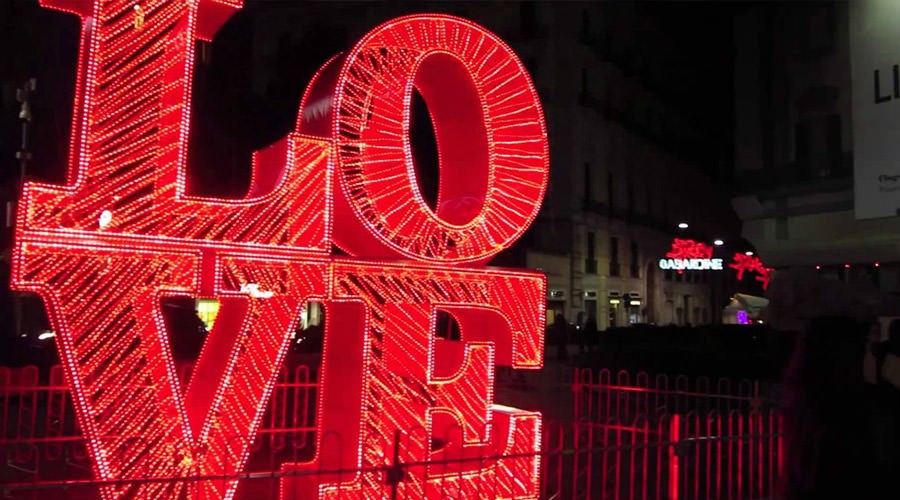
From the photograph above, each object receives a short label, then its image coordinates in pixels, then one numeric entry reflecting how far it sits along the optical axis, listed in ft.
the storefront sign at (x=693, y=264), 120.57
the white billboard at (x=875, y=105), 40.98
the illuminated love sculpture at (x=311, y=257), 17.97
